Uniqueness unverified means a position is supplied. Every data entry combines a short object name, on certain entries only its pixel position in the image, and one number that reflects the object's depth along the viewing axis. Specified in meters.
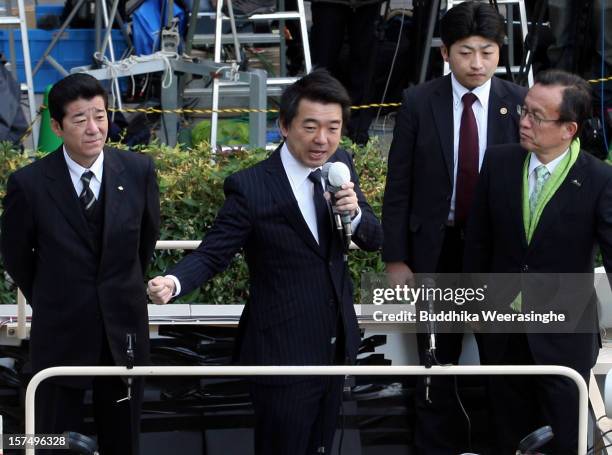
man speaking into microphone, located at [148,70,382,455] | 9.16
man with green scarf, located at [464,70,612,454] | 9.87
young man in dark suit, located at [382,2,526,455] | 10.68
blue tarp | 19.92
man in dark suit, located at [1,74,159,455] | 9.73
